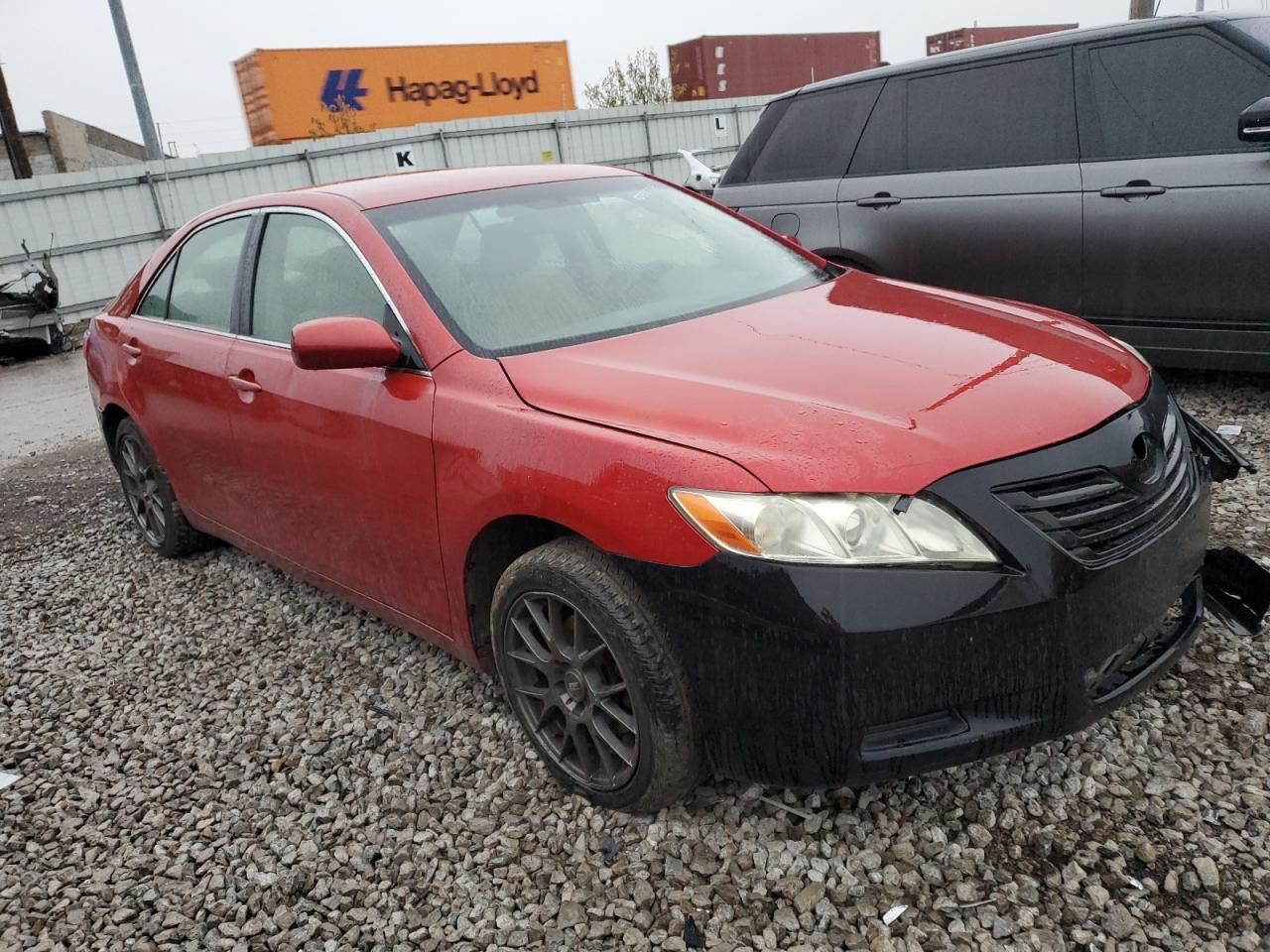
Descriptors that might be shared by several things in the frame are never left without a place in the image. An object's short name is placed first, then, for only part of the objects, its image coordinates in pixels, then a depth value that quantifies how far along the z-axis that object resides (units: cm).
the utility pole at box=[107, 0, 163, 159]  1677
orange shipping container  3134
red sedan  209
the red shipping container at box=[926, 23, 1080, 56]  4069
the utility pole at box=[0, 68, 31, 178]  1766
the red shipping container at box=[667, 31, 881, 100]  3800
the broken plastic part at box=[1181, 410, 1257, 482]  277
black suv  459
